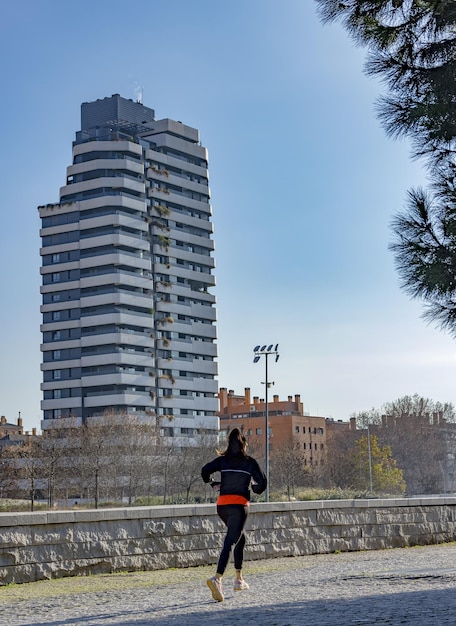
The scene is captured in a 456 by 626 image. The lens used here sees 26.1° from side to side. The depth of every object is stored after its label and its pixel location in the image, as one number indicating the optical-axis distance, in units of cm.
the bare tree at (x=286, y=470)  8962
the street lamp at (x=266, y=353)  7112
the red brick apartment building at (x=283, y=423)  14662
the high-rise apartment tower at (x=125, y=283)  12331
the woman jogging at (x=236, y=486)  1018
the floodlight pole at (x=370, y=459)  9650
